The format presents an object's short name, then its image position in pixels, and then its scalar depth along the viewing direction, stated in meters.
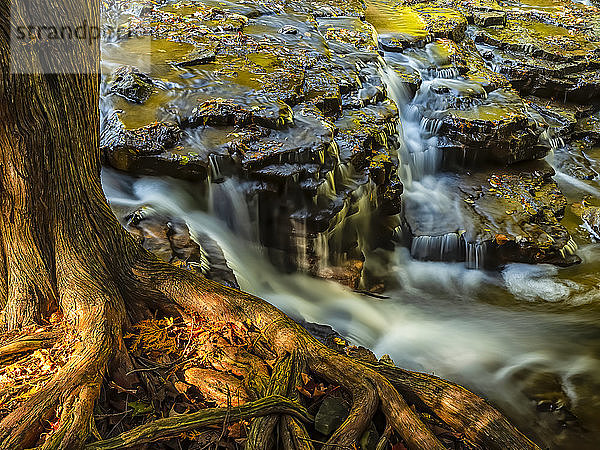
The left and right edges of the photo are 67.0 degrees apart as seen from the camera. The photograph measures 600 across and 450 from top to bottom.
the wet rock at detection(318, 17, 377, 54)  10.07
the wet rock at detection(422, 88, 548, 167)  9.03
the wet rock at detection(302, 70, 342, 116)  7.68
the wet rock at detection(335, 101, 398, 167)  7.06
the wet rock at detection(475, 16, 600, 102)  12.30
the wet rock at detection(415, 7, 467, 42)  12.30
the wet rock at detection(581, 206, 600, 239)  8.70
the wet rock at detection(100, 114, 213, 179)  6.08
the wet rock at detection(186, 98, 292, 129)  6.68
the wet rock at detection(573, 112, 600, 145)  11.64
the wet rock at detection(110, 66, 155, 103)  6.94
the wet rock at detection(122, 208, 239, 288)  5.12
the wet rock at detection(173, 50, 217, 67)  8.02
